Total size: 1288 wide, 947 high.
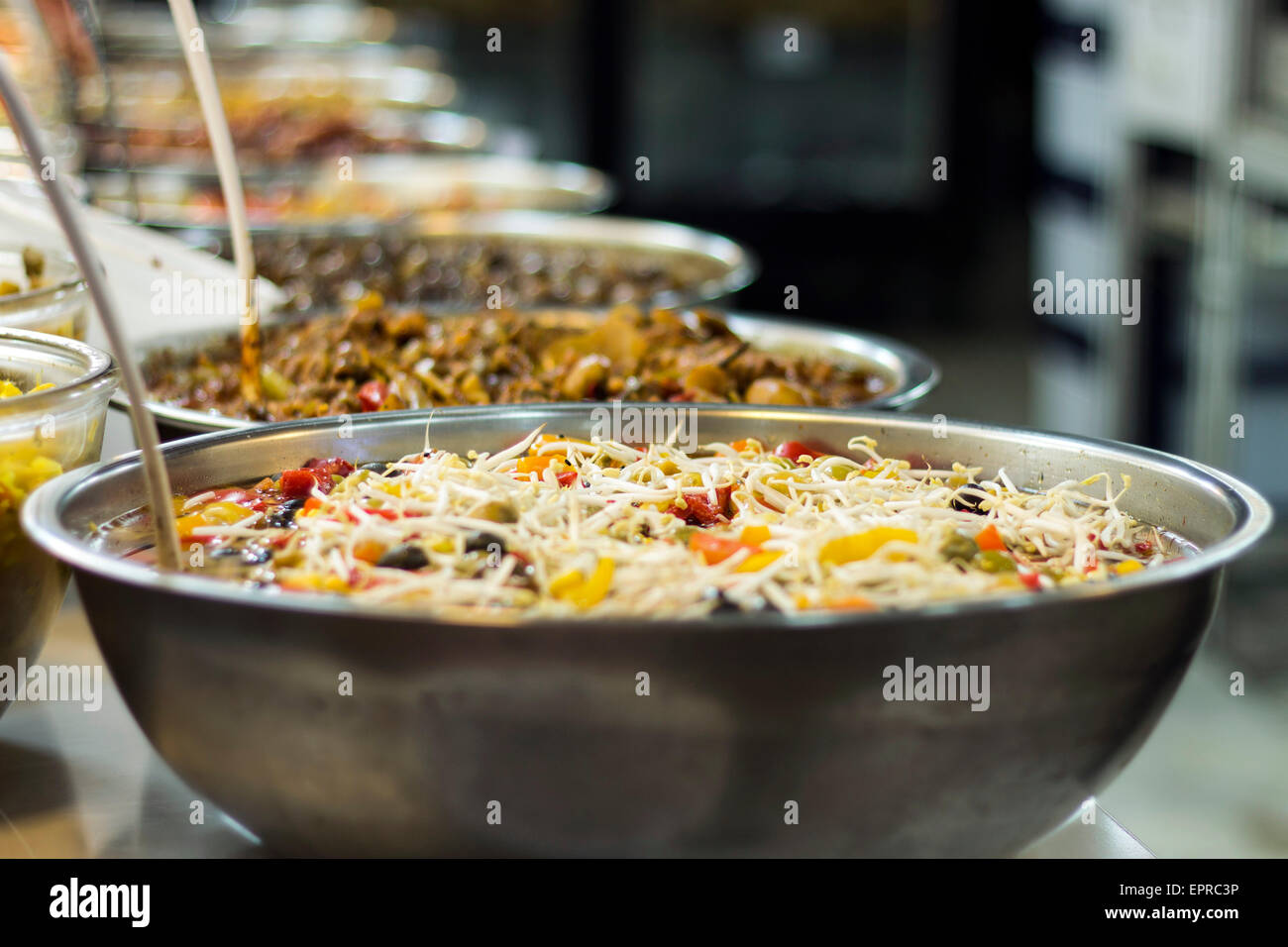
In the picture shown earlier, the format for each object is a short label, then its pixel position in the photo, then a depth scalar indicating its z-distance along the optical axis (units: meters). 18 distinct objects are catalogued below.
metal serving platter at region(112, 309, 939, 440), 1.54
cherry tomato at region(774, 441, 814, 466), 1.38
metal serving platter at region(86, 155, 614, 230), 3.42
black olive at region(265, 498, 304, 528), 1.17
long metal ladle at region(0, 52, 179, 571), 0.91
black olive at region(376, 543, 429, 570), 1.02
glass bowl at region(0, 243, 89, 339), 1.42
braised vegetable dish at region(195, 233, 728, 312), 2.64
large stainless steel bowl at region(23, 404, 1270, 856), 0.85
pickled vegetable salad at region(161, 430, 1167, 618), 0.97
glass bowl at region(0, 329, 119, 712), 1.15
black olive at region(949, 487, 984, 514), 1.24
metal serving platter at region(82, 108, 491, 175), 3.62
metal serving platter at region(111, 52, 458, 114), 4.72
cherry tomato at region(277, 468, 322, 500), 1.25
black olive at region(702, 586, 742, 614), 0.95
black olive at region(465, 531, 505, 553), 1.05
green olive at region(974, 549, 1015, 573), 1.04
